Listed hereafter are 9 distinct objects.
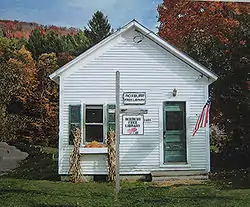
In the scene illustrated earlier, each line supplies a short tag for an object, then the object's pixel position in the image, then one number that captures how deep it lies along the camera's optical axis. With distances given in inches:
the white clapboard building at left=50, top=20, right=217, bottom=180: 438.6
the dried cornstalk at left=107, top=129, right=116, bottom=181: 424.2
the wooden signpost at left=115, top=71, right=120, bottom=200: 322.3
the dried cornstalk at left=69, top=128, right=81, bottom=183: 422.4
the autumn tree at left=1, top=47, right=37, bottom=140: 770.8
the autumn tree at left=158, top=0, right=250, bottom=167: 500.4
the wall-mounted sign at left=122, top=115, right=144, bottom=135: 435.5
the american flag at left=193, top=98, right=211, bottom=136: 430.9
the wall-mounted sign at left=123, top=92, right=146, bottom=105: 440.5
